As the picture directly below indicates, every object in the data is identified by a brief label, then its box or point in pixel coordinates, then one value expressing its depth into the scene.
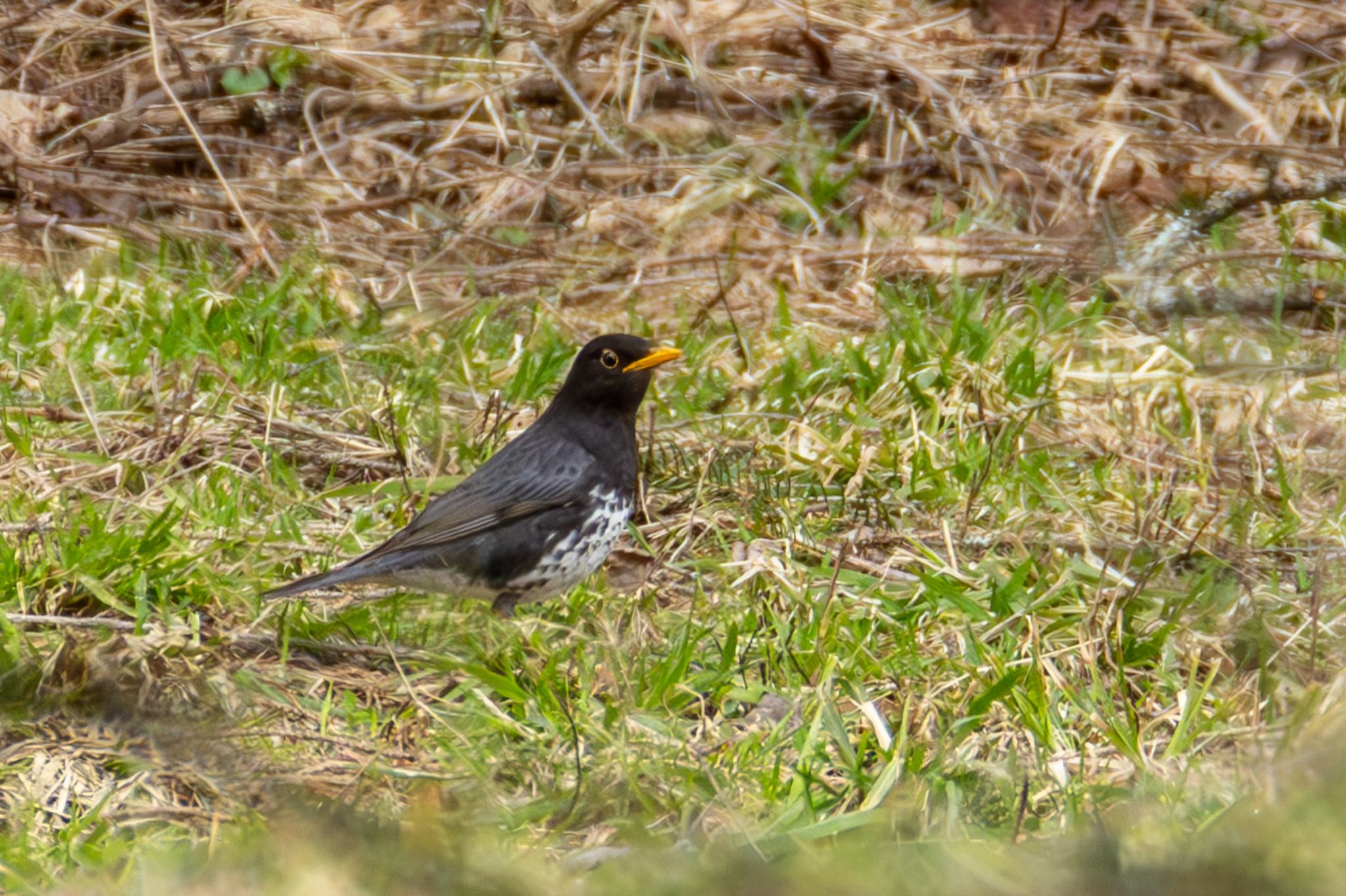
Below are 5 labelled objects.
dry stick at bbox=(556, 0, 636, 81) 17.02
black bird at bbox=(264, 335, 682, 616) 8.62
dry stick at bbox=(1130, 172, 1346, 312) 13.86
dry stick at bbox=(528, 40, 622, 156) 16.94
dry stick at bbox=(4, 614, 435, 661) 7.53
